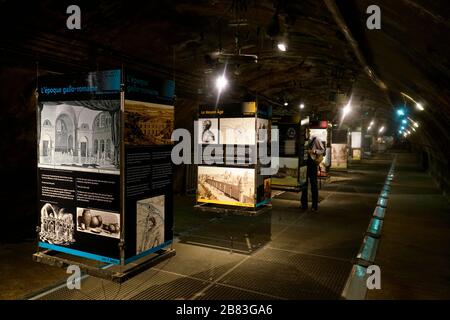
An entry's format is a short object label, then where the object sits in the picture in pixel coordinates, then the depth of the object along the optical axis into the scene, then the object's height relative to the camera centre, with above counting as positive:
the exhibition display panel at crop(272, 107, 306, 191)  13.80 -0.14
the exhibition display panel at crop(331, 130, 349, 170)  22.84 +0.11
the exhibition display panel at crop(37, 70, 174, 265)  4.95 -0.21
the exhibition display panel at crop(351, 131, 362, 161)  31.77 +0.57
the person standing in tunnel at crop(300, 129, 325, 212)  10.02 -0.42
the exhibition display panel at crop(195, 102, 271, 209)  8.44 -0.10
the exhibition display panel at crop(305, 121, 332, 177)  17.27 +0.96
